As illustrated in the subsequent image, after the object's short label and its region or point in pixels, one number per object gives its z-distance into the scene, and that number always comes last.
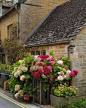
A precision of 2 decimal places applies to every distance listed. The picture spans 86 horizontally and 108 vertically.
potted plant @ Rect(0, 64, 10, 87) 10.12
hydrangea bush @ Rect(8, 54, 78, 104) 6.89
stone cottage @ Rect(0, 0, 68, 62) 13.96
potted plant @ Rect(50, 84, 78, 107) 6.54
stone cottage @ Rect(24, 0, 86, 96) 8.38
